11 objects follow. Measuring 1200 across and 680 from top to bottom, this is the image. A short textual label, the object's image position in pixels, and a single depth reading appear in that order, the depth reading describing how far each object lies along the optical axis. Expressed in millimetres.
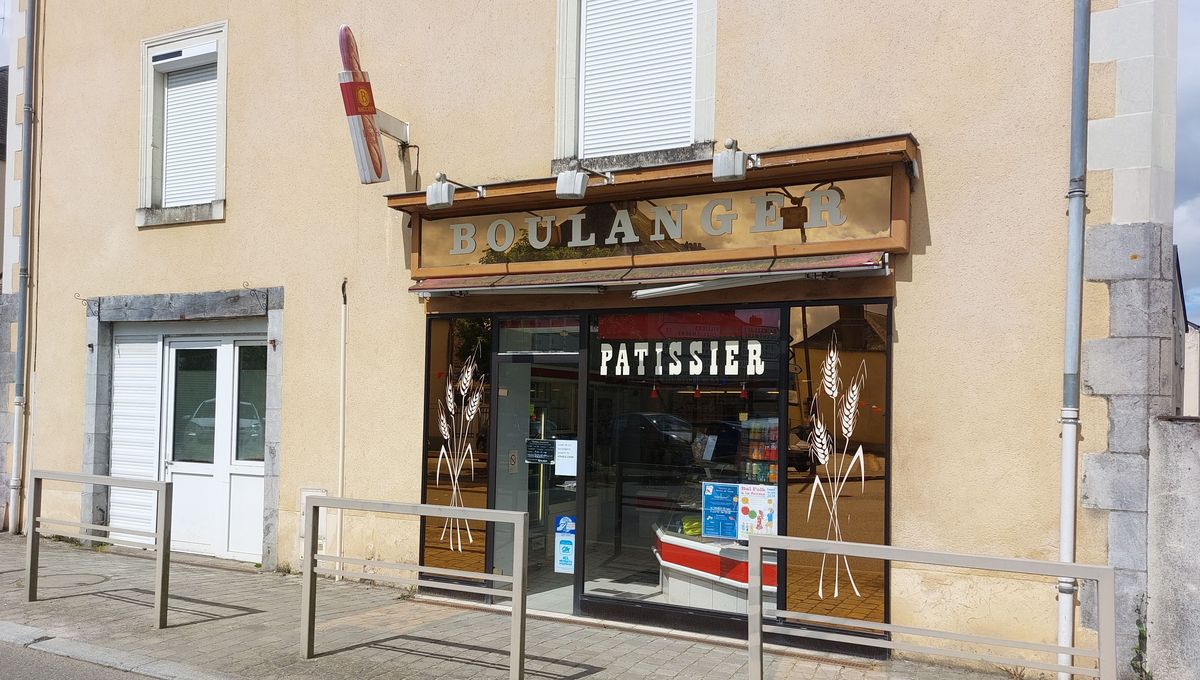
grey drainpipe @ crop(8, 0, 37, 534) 10414
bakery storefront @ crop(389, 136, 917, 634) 6223
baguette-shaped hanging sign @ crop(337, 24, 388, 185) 7359
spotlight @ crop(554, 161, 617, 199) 6820
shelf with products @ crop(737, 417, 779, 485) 6574
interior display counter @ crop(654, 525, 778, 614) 6684
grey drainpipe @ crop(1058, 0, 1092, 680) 5512
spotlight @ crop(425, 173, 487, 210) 7367
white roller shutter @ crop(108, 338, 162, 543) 9906
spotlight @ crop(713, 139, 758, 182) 6238
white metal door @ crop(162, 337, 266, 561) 9211
